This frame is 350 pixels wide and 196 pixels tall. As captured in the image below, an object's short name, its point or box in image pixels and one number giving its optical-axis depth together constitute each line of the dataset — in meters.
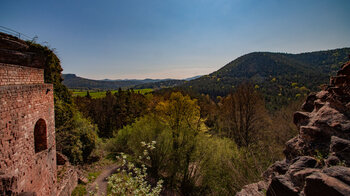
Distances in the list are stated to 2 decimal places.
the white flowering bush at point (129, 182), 5.34
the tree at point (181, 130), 14.34
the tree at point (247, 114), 17.09
